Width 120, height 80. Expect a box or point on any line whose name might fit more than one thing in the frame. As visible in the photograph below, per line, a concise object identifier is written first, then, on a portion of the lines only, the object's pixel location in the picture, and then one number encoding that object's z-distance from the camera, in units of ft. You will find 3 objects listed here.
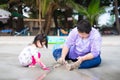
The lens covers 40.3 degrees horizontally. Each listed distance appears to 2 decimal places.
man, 9.04
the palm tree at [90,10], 29.10
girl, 9.59
